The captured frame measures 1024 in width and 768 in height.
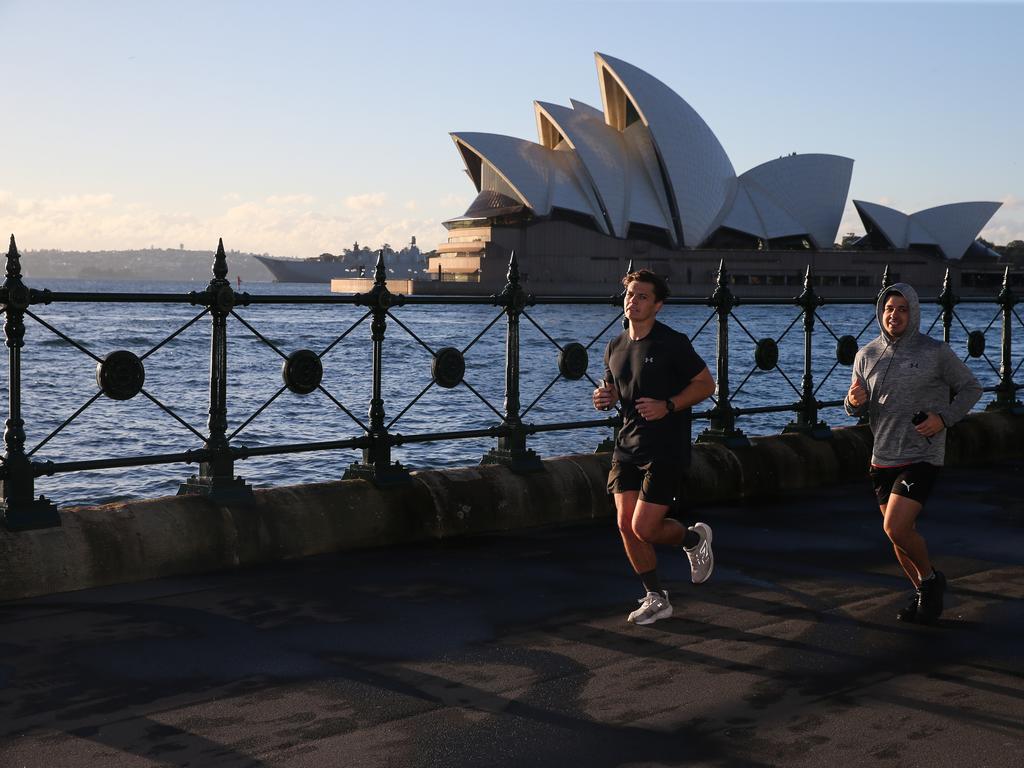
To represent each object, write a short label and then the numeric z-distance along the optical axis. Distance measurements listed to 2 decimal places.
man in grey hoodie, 5.30
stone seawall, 5.62
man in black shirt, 5.21
